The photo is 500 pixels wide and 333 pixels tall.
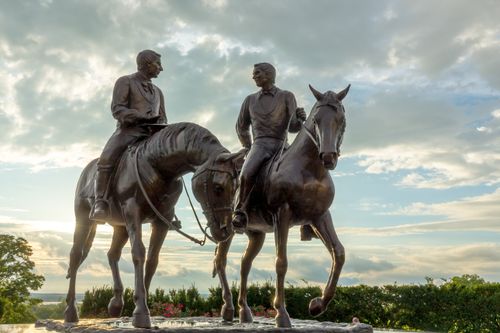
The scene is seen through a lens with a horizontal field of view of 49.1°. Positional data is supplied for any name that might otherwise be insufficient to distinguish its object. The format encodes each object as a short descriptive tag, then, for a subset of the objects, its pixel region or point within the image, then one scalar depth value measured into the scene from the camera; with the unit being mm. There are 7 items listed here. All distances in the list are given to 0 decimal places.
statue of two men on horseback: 6598
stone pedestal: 6168
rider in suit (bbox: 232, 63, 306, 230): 7441
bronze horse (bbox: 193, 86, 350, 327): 6484
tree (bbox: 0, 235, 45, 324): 22625
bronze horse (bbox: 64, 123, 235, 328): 6586
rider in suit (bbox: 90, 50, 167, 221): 7980
